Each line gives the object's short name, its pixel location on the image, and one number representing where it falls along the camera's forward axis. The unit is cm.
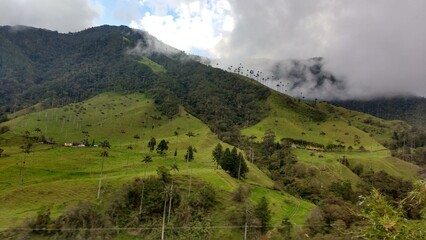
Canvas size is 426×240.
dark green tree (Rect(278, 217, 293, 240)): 11030
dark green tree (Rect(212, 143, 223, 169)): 16565
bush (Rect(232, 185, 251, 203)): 12800
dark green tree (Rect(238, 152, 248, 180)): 15838
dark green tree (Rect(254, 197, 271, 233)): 11717
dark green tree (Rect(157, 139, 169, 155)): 18712
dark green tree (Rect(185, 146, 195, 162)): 17462
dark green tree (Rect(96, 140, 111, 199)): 13125
